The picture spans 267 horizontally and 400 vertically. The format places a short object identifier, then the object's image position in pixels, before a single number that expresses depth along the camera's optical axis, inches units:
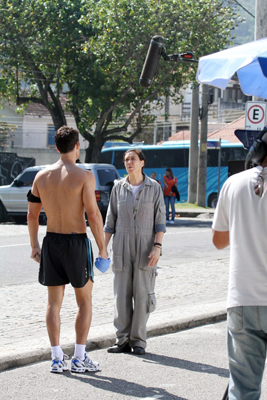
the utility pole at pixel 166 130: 2011.2
